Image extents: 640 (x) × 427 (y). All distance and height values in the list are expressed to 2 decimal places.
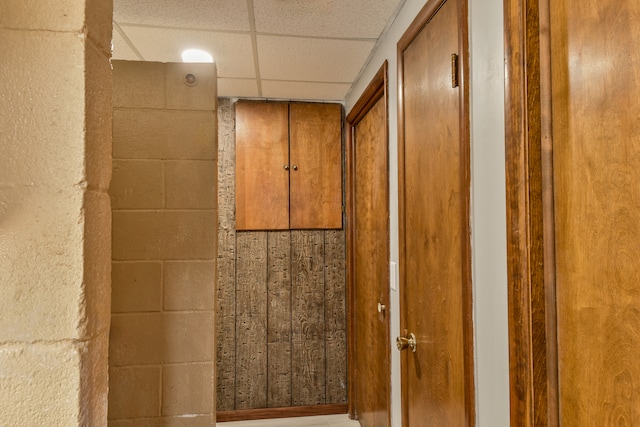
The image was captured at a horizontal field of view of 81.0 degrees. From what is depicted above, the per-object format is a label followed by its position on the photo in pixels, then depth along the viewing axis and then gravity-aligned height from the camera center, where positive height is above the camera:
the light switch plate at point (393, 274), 1.70 -0.22
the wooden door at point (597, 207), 0.61 +0.03
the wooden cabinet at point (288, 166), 2.71 +0.45
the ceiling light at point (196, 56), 1.99 +0.93
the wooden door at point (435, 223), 1.07 +0.01
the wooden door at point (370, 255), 2.02 -0.18
